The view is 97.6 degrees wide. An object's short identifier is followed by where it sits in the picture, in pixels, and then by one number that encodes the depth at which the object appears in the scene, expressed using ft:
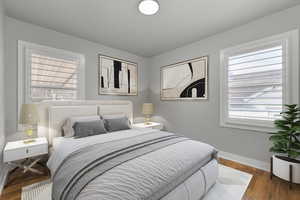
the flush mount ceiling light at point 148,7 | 6.21
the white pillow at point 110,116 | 8.99
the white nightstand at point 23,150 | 5.74
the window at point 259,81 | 6.66
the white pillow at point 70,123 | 7.34
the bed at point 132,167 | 3.15
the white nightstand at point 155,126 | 11.03
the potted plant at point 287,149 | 5.74
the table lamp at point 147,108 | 12.03
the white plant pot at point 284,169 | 5.70
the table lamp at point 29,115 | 6.60
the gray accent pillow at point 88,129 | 7.06
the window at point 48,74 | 7.52
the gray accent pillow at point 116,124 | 8.31
